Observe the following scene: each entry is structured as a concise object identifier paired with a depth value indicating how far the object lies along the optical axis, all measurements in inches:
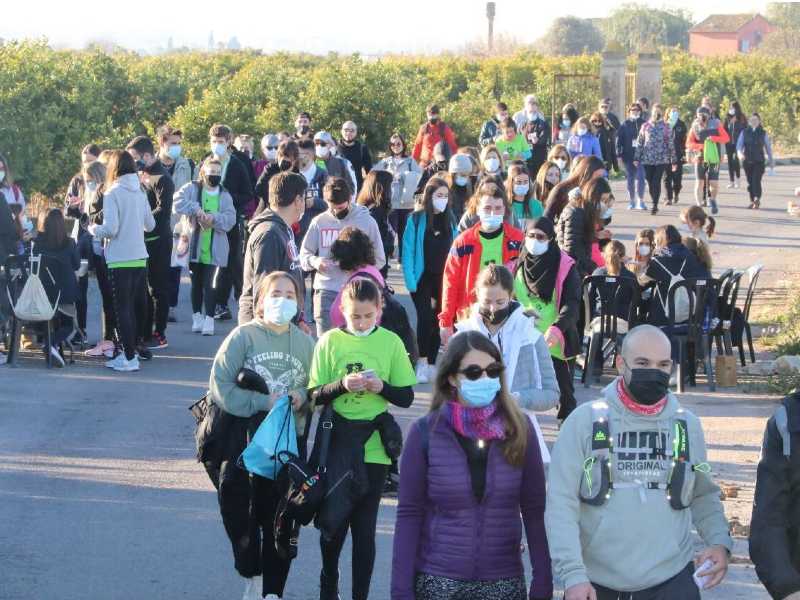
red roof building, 4884.4
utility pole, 4539.9
